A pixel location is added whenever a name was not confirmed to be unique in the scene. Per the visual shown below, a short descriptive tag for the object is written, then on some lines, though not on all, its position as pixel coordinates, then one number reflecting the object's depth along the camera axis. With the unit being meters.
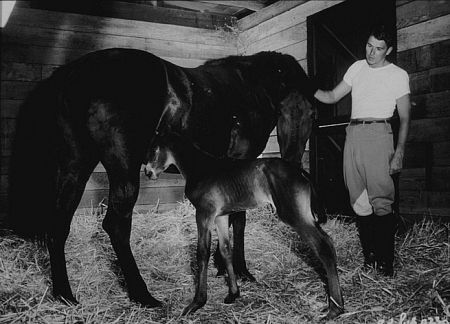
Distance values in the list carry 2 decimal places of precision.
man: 3.31
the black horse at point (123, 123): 2.84
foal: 2.62
